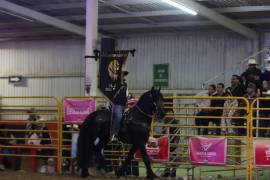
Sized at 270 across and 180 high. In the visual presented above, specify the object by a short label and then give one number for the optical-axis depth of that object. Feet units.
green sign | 79.87
